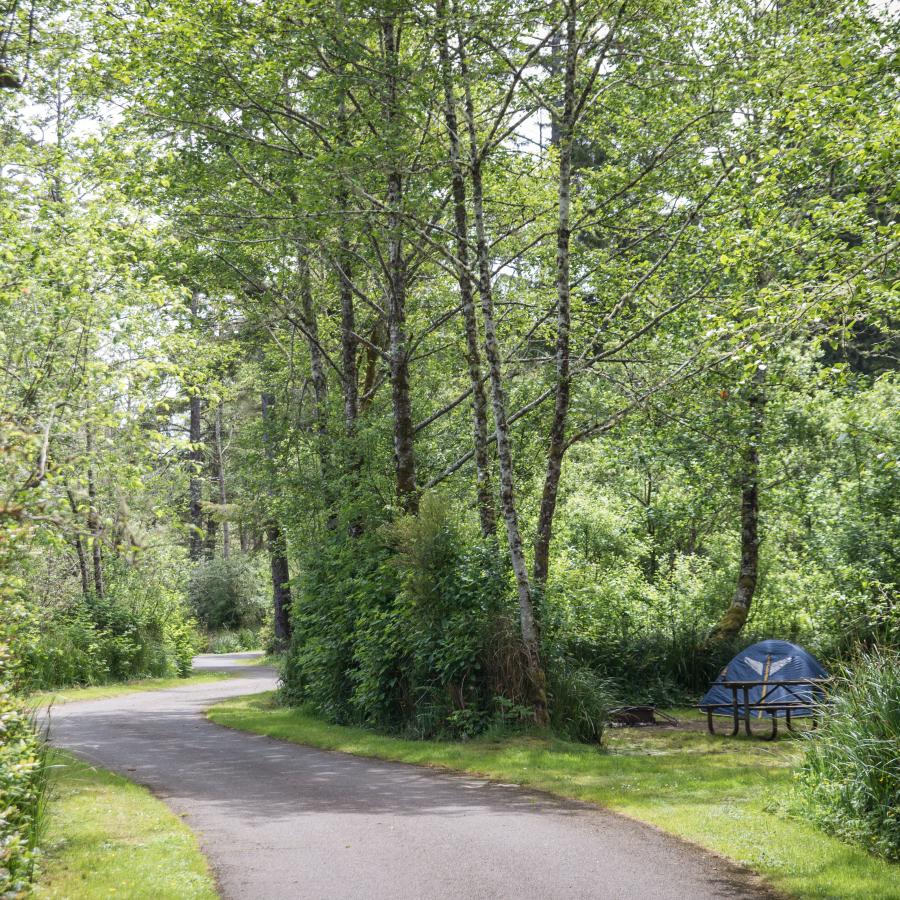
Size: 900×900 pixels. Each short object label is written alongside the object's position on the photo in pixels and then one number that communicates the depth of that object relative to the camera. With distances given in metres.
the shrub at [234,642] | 44.19
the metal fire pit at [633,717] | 16.86
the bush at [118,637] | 24.70
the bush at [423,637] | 14.43
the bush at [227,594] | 45.22
